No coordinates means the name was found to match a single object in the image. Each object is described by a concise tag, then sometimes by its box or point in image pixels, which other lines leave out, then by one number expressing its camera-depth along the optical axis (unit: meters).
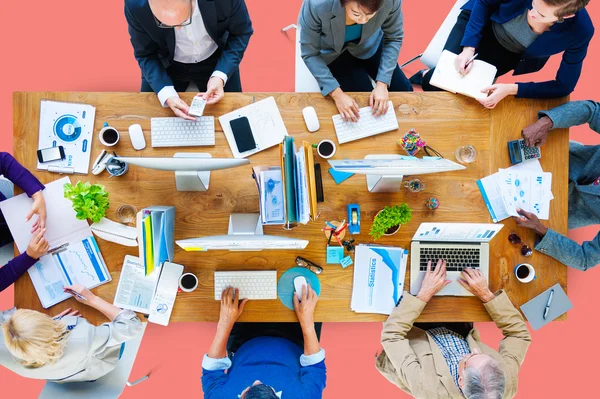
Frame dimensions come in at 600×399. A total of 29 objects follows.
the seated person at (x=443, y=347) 1.82
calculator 1.98
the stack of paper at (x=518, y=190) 1.98
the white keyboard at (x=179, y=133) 1.97
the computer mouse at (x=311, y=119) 1.96
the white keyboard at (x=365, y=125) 1.99
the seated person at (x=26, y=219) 1.91
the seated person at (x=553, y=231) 1.94
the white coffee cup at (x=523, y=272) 1.97
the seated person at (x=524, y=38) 1.84
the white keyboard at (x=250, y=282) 1.96
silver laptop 1.97
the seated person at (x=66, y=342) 1.68
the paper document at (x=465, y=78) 1.99
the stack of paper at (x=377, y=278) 1.96
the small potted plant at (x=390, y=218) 1.87
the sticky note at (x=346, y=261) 1.95
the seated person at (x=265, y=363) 1.85
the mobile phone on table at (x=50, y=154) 1.94
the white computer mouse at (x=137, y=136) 1.95
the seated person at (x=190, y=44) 1.83
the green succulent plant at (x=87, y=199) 1.83
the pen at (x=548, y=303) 1.98
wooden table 1.97
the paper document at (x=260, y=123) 1.98
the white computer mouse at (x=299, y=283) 1.96
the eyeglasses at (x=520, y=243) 1.97
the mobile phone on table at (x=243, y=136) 1.97
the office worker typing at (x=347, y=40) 1.86
